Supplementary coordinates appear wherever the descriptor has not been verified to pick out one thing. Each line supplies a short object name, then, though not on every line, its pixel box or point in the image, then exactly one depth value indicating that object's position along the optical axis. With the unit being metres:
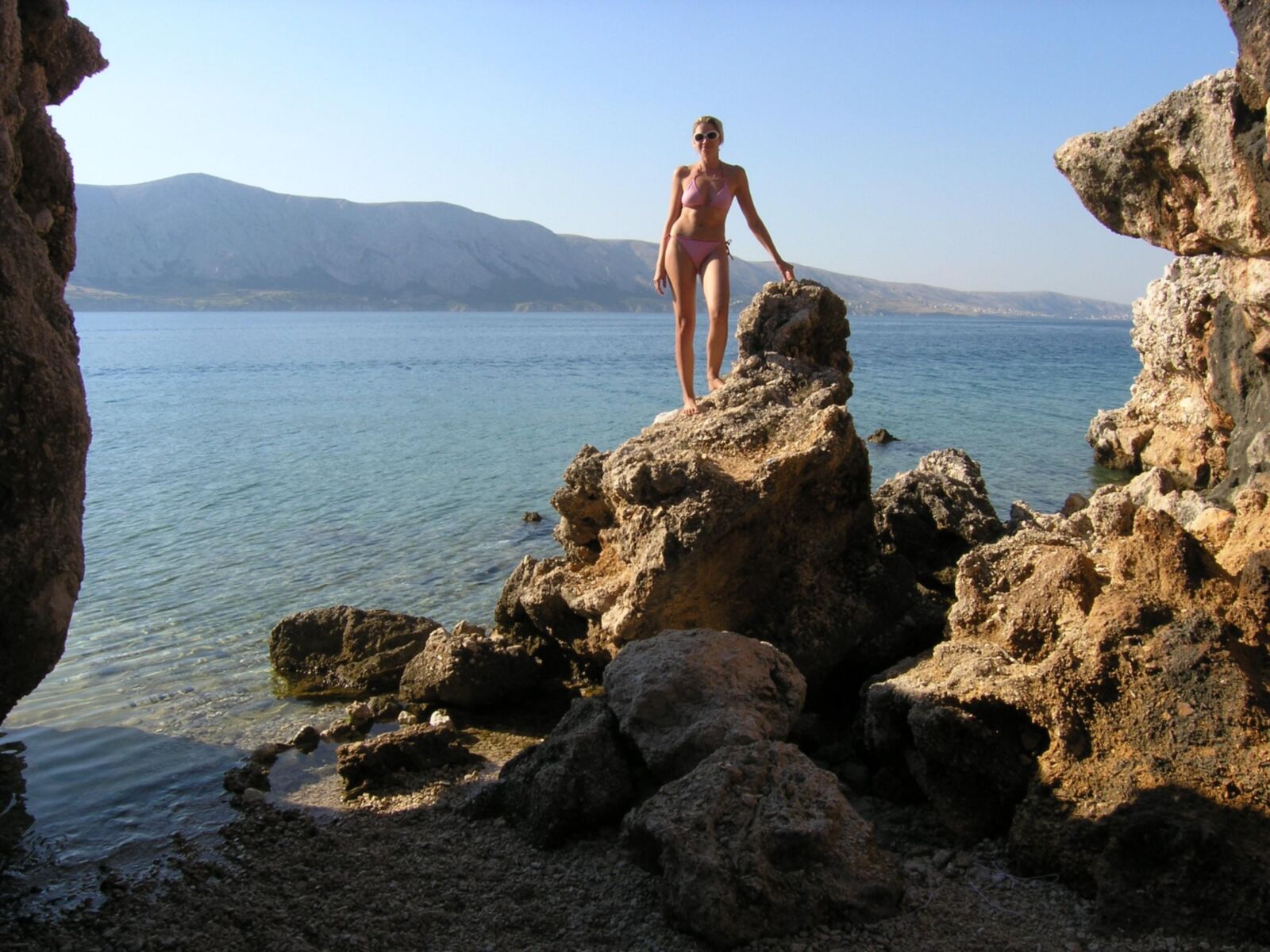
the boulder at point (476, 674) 8.06
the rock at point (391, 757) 6.89
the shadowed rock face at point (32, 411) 4.99
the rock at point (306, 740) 7.83
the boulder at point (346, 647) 9.24
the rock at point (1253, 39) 5.48
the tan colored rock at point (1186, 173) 6.07
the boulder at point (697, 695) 5.50
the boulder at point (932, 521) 8.91
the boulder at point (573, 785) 5.57
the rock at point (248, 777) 7.12
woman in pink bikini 8.70
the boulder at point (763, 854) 4.47
